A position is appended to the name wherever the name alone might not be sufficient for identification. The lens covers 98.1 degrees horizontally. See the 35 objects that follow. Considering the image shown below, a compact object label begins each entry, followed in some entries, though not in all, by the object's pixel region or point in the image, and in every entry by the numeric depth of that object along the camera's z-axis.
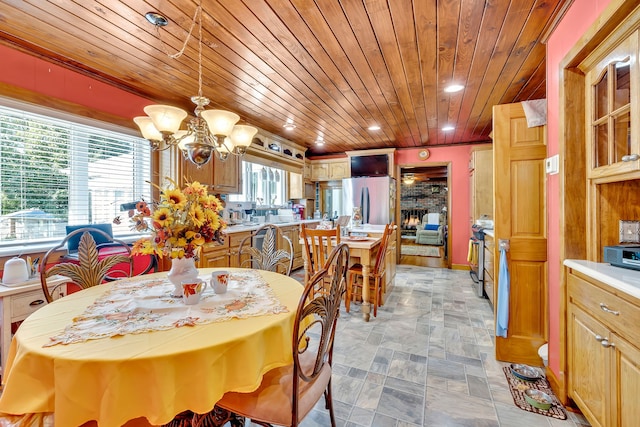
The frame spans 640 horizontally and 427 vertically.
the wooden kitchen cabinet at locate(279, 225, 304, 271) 4.77
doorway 5.98
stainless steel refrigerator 5.38
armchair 8.12
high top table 2.88
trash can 1.96
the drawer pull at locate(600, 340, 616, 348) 1.21
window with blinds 2.17
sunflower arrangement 1.31
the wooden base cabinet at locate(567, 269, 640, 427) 1.10
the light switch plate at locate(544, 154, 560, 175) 1.75
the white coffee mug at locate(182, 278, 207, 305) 1.26
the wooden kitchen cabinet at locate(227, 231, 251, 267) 3.46
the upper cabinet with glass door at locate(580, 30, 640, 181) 1.23
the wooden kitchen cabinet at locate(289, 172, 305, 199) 5.85
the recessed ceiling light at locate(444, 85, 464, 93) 2.86
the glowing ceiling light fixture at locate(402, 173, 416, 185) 10.22
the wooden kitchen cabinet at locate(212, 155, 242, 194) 3.65
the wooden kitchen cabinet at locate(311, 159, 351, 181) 6.15
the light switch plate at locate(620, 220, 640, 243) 1.48
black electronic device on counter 1.28
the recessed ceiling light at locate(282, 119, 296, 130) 4.05
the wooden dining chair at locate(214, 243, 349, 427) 1.02
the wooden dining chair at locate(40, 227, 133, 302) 1.51
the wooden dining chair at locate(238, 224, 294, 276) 2.19
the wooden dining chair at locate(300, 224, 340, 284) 2.70
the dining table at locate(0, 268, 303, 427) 0.82
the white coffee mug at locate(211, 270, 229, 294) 1.43
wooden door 2.07
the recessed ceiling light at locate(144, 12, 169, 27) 1.75
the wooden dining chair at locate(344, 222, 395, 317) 2.93
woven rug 6.98
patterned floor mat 1.60
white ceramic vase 1.40
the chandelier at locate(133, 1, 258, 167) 1.62
